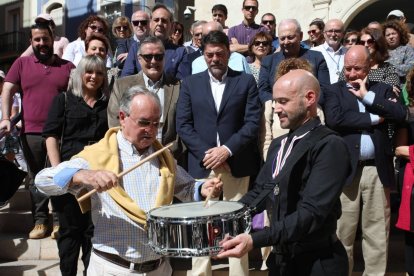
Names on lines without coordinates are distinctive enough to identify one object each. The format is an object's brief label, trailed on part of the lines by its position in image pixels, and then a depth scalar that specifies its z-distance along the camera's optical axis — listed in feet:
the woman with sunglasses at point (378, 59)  17.69
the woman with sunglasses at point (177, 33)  26.09
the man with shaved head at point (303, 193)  9.25
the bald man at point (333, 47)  22.24
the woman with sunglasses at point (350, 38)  22.63
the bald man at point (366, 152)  15.94
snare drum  9.15
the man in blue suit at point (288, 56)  18.90
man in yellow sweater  10.14
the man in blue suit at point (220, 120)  16.37
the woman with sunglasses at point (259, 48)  21.20
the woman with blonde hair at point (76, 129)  15.65
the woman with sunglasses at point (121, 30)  23.54
